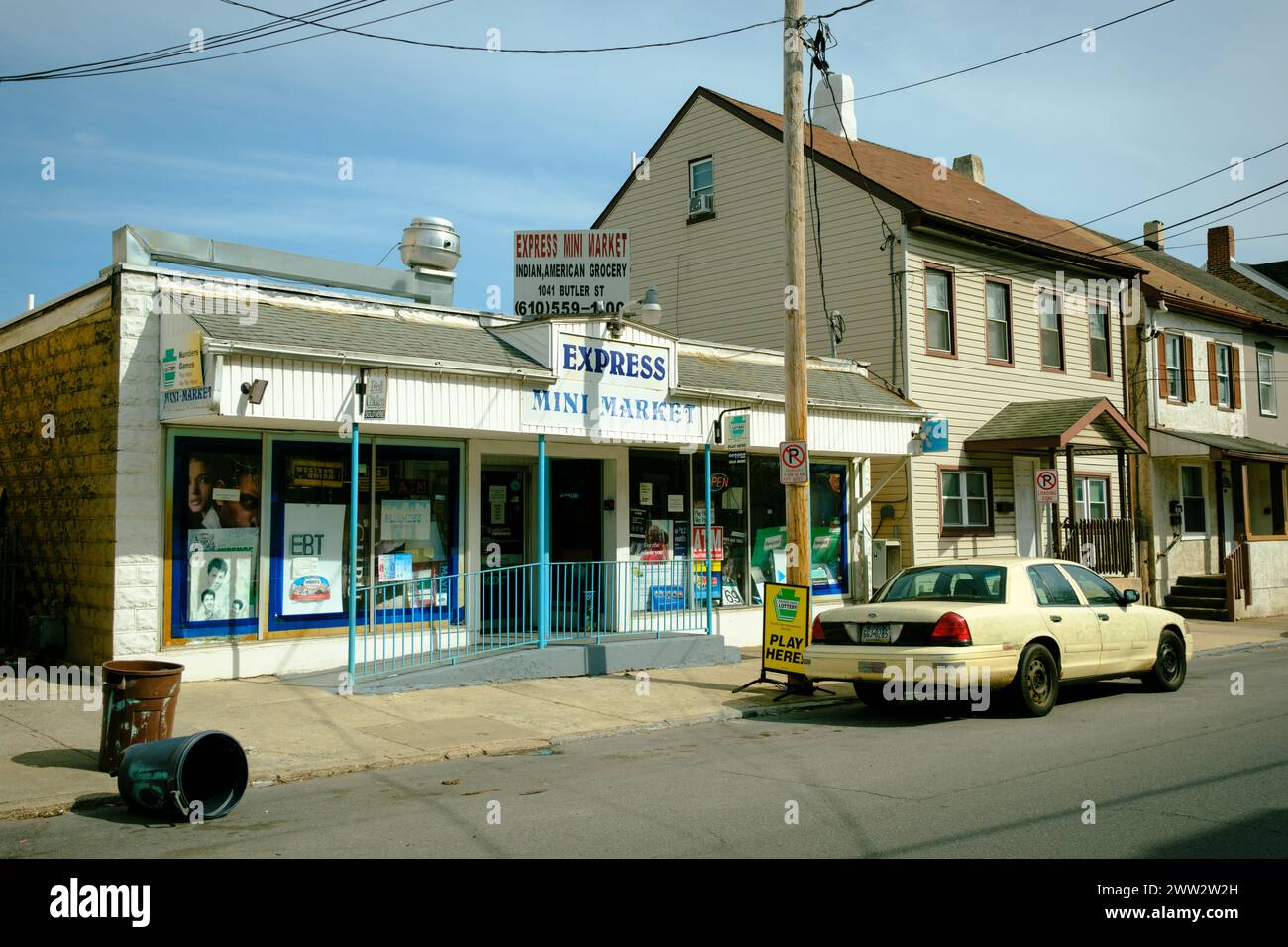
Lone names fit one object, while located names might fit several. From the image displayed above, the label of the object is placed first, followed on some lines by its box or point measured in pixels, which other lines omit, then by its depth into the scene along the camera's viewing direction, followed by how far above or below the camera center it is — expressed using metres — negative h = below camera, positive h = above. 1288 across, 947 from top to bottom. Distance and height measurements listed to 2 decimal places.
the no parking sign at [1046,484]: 19.50 +0.97
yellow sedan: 10.09 -0.92
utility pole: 12.88 +3.31
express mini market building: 11.41 +0.98
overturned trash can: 6.90 -1.45
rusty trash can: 8.01 -1.13
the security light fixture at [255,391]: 10.62 +1.53
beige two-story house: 20.22 +4.75
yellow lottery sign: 12.22 -0.96
